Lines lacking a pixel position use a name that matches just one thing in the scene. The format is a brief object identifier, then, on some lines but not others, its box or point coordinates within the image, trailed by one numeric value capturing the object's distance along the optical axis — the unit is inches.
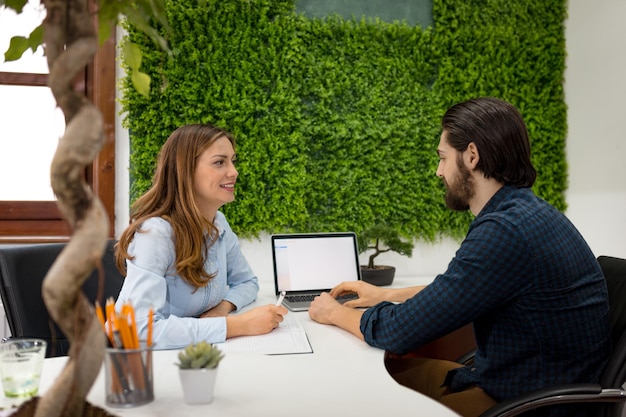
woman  59.1
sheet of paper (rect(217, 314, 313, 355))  56.4
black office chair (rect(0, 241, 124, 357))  68.4
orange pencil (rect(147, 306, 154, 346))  35.1
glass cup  40.9
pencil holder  34.3
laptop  95.3
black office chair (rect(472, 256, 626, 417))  49.8
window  112.1
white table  39.4
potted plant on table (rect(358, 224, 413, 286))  101.2
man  54.6
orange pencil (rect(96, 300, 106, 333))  30.6
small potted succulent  38.9
